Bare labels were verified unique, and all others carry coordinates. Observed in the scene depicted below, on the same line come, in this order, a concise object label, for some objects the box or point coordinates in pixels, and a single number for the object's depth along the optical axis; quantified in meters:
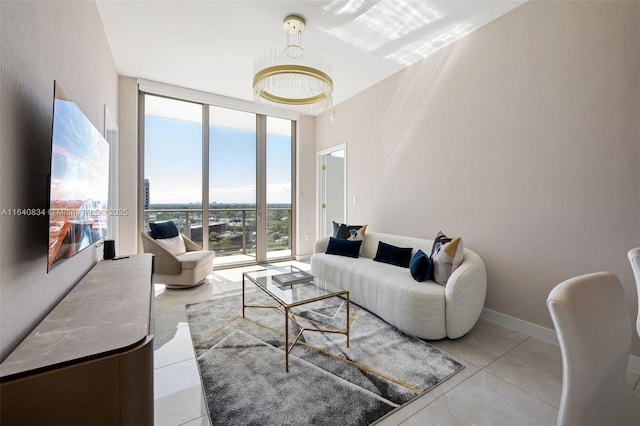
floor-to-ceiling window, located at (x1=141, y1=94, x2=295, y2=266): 4.30
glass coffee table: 2.08
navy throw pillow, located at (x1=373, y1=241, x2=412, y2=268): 3.10
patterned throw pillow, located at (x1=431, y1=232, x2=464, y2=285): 2.46
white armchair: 3.38
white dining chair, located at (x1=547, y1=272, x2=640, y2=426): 0.72
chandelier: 2.42
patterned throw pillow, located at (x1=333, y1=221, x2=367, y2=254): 3.78
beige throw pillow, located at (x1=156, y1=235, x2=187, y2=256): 3.67
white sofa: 2.23
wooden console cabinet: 0.85
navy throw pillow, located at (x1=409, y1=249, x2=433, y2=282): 2.52
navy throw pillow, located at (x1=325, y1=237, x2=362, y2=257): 3.62
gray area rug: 1.50
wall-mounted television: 1.31
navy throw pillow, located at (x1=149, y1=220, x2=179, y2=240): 3.75
